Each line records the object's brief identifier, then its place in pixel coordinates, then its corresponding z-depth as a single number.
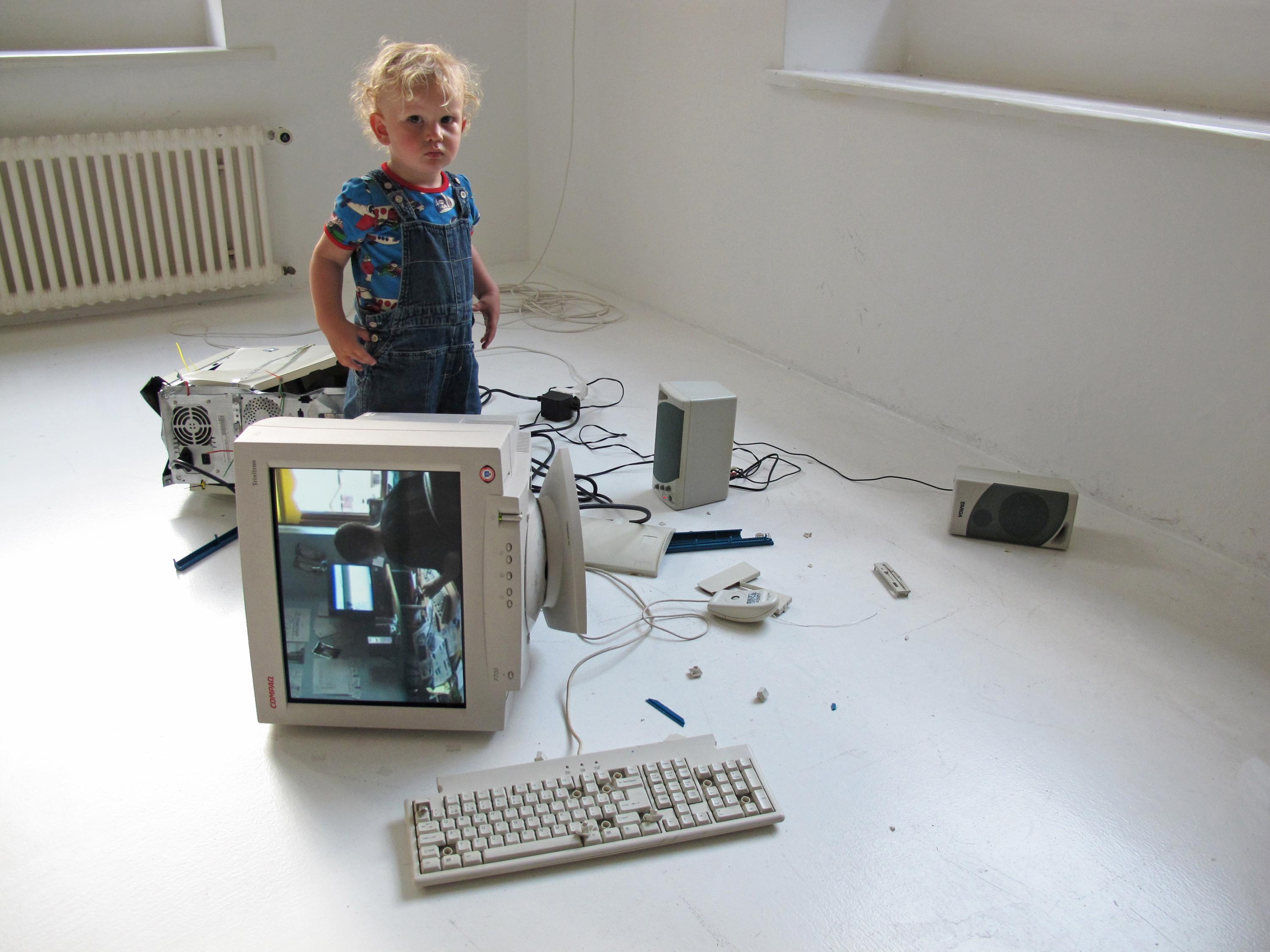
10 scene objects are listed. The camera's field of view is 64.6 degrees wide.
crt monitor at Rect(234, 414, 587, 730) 1.37
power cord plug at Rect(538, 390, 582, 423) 2.68
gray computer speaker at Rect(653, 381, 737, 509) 2.20
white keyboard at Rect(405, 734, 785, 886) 1.33
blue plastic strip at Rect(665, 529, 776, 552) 2.14
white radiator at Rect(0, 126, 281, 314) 3.15
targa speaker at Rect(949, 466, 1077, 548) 2.16
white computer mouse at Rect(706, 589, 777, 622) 1.87
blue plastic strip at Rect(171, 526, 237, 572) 2.00
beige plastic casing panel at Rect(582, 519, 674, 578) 2.05
